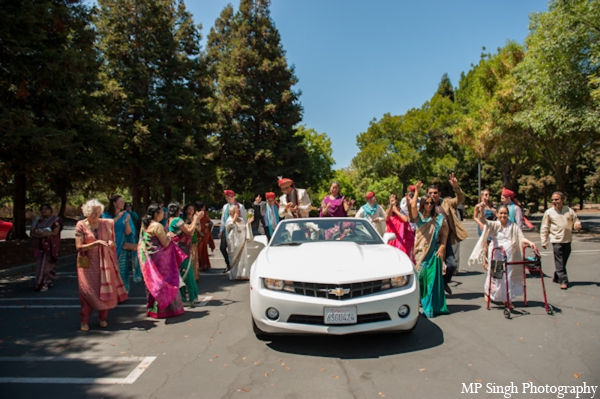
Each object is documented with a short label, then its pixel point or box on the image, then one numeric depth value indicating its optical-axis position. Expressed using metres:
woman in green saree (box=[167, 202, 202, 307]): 7.29
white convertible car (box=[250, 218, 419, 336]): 4.72
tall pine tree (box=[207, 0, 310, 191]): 35.16
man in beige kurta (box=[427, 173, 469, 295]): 7.01
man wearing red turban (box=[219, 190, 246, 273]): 10.34
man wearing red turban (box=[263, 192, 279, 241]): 10.38
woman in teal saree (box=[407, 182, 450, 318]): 6.40
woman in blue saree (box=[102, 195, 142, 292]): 7.85
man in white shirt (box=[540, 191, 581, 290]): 8.46
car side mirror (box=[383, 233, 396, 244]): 6.14
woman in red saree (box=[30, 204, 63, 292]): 9.06
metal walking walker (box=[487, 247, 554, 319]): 6.40
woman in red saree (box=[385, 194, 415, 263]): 8.20
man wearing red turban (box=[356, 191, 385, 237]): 9.17
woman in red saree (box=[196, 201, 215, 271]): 10.89
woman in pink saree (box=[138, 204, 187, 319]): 6.44
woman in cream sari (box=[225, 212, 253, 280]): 10.04
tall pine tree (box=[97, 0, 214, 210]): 24.84
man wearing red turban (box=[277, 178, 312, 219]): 9.99
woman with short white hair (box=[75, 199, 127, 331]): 5.90
